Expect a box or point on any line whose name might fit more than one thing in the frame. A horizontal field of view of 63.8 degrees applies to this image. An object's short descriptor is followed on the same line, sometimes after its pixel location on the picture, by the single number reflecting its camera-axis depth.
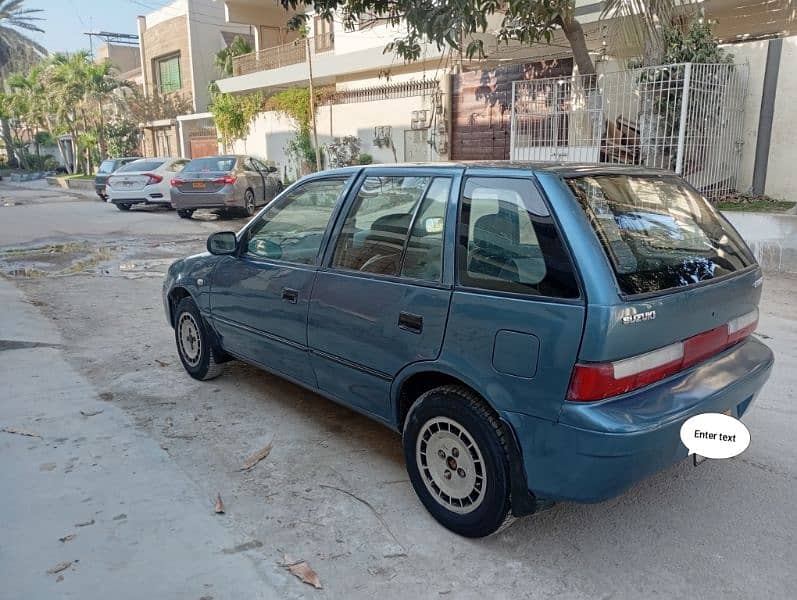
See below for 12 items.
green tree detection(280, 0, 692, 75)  7.91
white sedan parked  17.42
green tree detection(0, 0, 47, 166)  40.38
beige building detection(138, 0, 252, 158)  30.23
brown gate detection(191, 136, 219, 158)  26.94
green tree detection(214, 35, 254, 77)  26.45
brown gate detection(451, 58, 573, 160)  13.01
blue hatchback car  2.49
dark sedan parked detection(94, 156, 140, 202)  21.55
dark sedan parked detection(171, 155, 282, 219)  14.82
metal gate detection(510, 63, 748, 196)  8.81
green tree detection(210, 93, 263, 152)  22.59
